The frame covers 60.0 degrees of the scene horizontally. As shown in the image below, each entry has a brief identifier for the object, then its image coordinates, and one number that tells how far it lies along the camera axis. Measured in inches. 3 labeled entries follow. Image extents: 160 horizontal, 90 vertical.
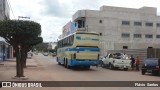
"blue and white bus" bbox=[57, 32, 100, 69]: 490.1
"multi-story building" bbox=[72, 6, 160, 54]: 1292.4
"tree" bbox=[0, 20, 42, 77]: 327.8
